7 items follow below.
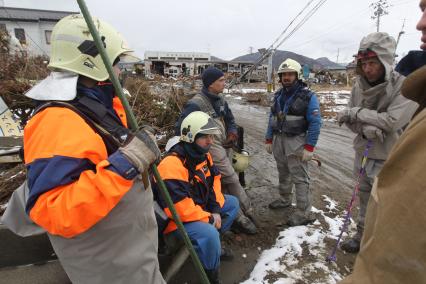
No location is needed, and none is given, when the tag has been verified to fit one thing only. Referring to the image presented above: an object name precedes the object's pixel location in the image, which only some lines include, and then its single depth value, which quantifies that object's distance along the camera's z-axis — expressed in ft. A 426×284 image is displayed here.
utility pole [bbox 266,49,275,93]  67.51
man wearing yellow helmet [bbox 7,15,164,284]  4.13
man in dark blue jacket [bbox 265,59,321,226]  12.32
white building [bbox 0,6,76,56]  83.13
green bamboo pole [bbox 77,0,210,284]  4.21
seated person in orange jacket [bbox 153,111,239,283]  8.59
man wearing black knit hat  12.36
